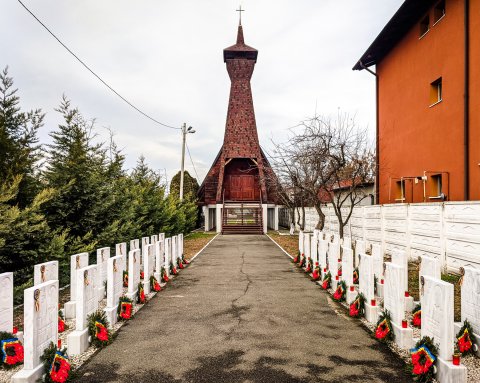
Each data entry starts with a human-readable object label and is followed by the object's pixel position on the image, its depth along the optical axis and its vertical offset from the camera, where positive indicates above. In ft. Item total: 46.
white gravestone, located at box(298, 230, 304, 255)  40.54 -4.63
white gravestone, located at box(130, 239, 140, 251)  30.18 -3.48
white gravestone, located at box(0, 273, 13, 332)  14.17 -3.79
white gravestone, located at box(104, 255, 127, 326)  18.63 -4.42
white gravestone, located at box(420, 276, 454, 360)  12.10 -3.70
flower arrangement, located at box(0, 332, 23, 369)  13.42 -5.30
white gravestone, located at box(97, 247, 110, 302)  19.93 -3.44
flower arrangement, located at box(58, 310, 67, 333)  17.34 -5.63
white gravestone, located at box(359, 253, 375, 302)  19.17 -3.85
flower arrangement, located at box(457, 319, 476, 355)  14.12 -5.14
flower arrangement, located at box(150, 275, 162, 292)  26.60 -5.83
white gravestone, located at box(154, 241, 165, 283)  28.91 -4.70
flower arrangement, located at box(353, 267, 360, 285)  26.14 -5.23
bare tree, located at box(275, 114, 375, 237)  50.57 +5.63
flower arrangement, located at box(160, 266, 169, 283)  29.80 -5.84
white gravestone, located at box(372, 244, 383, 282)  22.84 -3.42
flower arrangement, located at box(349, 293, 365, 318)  19.69 -5.44
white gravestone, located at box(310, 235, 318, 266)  32.71 -4.26
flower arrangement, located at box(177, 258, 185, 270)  36.87 -6.13
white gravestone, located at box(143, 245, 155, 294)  25.79 -4.48
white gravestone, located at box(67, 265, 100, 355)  14.89 -4.38
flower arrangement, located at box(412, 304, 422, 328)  17.37 -5.29
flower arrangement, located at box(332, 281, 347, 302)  23.27 -5.53
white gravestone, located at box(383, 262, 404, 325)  15.60 -3.80
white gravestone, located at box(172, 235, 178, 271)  35.40 -4.69
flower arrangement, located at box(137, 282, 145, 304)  23.07 -5.68
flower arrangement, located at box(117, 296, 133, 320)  19.35 -5.50
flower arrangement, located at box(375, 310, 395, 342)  15.93 -5.30
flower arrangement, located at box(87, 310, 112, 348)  15.70 -5.35
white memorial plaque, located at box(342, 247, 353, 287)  22.74 -3.90
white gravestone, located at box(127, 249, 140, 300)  22.48 -4.37
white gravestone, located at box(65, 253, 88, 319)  19.98 -3.69
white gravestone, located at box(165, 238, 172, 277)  31.88 -4.61
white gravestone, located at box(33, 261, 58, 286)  17.11 -3.27
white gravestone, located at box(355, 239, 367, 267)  24.68 -2.94
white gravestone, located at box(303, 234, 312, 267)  36.14 -4.32
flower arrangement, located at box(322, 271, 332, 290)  26.91 -5.66
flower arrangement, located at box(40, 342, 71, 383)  12.11 -5.31
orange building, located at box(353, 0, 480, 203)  40.04 +12.07
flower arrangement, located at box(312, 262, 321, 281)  30.68 -5.83
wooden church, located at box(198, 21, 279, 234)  101.09 +10.84
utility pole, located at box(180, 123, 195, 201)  80.23 +13.34
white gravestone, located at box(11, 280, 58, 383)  11.85 -4.12
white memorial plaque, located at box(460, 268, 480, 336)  14.10 -3.59
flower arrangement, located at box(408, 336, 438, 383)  12.16 -5.08
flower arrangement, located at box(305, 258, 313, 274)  33.87 -5.83
